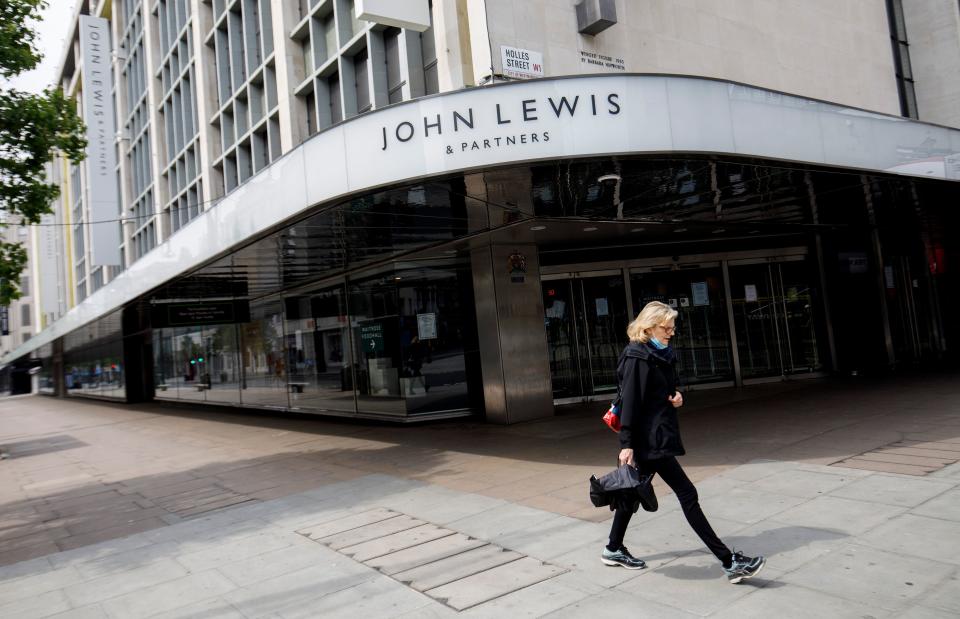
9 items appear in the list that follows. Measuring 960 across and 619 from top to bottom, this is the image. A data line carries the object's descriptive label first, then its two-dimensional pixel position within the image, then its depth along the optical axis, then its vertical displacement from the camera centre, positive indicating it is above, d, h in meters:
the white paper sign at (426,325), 12.19 +0.47
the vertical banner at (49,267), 49.44 +9.34
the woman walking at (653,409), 3.87 -0.50
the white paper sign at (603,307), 13.62 +0.55
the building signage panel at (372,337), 12.80 +0.37
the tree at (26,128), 9.27 +3.90
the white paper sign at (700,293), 14.10 +0.68
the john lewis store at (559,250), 6.79 +1.82
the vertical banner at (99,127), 26.45 +10.84
